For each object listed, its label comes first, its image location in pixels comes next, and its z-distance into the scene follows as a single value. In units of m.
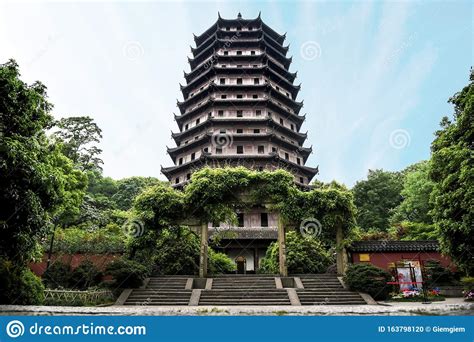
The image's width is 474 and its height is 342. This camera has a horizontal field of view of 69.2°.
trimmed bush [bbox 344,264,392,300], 12.23
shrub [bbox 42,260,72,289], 13.44
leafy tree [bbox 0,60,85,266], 7.02
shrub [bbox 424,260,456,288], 14.85
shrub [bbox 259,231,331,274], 17.09
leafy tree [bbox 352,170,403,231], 32.12
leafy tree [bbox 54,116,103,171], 30.59
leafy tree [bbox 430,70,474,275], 10.50
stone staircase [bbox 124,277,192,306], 11.87
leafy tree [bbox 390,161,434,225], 24.50
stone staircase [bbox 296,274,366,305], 11.84
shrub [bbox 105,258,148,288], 12.78
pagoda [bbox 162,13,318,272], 25.75
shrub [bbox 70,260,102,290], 13.49
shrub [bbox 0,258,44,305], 7.91
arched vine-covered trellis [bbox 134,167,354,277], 15.62
